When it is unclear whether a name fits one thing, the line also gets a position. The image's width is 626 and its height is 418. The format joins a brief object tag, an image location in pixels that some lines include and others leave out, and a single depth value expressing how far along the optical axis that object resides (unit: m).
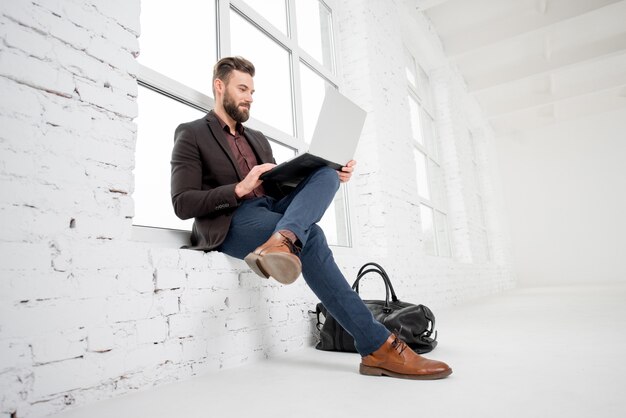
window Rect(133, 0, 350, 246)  1.68
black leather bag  1.68
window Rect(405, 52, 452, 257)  4.71
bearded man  1.27
